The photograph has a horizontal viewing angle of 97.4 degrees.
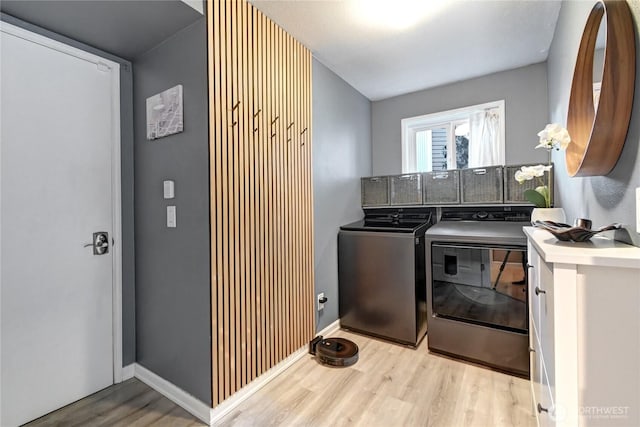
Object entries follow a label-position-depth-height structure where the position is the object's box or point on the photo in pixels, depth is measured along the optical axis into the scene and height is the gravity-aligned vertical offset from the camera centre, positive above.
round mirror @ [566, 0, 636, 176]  0.91 +0.43
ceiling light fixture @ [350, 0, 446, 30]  1.86 +1.40
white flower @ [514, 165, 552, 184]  1.74 +0.25
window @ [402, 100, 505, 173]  2.97 +0.85
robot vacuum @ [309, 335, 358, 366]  2.22 -1.13
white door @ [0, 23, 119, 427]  1.62 -0.02
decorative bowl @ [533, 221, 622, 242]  0.91 -0.07
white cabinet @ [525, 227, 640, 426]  0.71 -0.33
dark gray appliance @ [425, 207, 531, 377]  2.08 -0.65
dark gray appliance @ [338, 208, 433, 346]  2.52 -0.63
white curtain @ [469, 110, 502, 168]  2.96 +0.79
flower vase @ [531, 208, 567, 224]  1.72 -0.02
